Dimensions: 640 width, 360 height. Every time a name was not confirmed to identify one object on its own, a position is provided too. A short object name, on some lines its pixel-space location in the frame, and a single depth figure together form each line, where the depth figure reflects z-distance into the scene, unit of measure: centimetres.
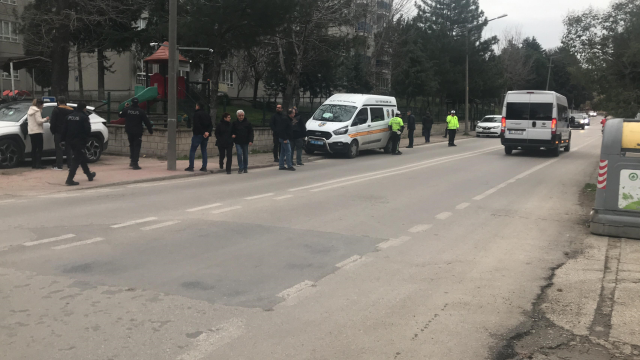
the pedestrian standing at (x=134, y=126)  1546
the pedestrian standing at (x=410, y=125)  2872
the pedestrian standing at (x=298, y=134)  1817
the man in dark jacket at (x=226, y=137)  1597
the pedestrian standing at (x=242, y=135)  1588
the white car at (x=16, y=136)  1455
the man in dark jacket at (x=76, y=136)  1243
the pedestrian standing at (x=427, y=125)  3412
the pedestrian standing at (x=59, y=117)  1402
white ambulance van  2102
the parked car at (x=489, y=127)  4088
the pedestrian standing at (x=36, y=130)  1438
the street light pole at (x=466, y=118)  4240
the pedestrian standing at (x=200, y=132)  1588
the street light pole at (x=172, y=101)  1548
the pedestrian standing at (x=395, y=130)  2338
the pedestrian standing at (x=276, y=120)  1761
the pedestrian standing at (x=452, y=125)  3045
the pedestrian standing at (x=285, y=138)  1687
